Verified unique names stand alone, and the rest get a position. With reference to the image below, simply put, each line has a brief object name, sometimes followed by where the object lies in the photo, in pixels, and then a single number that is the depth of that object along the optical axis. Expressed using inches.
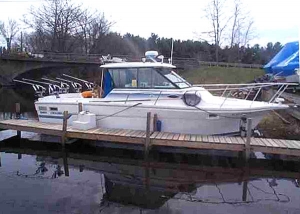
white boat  420.8
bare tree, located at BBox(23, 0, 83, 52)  1983.3
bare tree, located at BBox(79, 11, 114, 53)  2063.2
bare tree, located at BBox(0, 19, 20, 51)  2677.2
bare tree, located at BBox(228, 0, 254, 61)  1860.2
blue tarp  727.7
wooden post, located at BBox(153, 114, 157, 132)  433.9
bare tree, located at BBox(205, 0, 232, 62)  1835.6
